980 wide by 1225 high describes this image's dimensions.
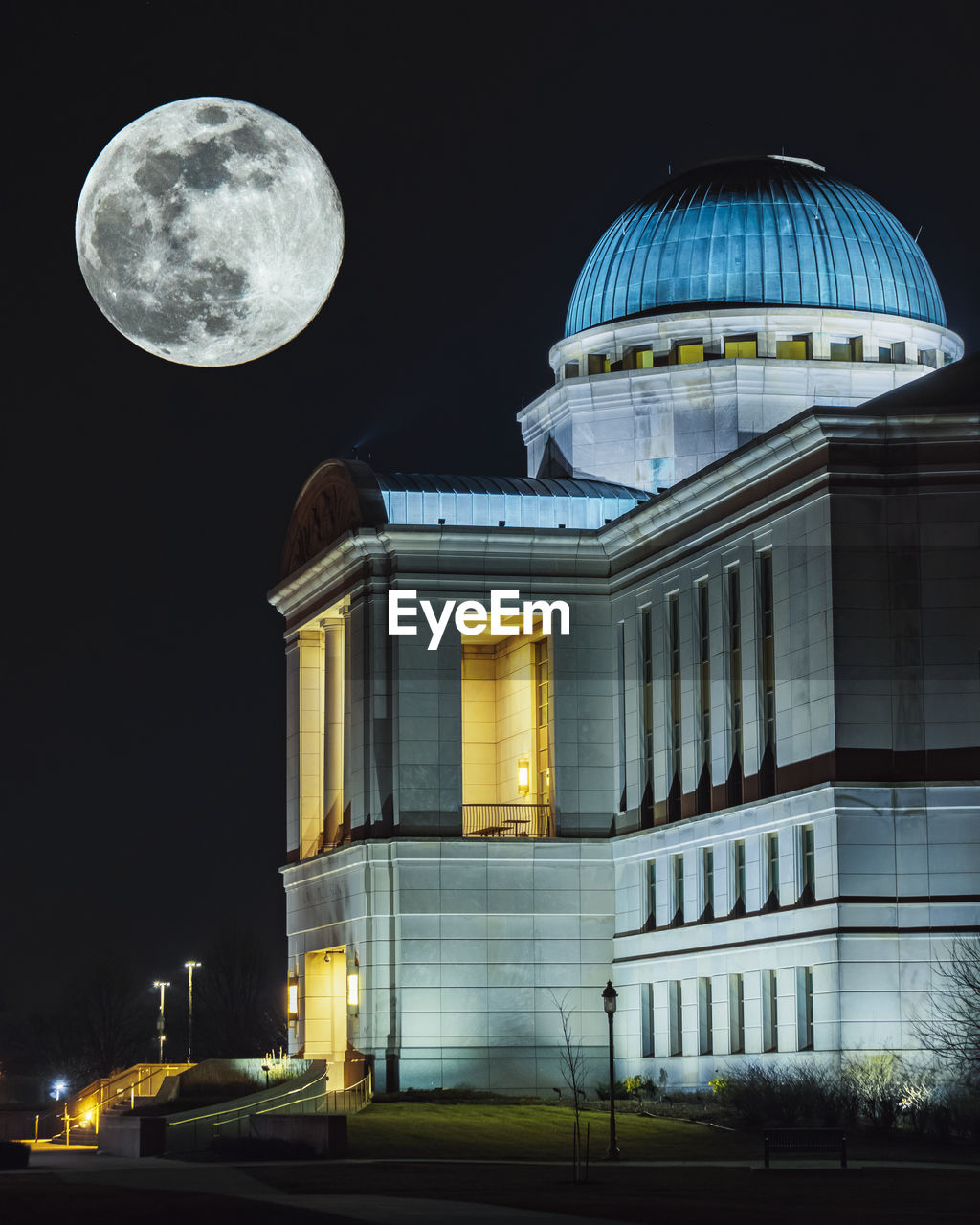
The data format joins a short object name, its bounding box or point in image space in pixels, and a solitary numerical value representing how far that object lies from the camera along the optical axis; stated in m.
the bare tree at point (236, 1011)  183.38
